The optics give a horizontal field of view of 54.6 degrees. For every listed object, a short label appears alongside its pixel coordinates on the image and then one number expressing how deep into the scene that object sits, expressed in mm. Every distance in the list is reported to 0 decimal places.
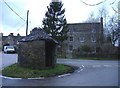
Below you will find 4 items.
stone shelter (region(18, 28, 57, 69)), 9769
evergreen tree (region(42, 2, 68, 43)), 24425
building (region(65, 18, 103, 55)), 29081
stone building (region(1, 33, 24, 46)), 38222
